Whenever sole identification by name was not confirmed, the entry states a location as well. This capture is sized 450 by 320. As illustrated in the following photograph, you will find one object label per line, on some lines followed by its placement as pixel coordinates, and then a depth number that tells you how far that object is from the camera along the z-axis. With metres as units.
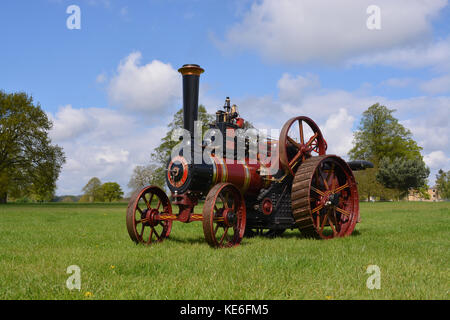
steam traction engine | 6.47
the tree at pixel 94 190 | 77.50
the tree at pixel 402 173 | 39.28
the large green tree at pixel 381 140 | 45.00
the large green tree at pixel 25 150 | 30.34
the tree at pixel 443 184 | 78.18
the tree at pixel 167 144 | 31.76
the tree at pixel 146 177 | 31.80
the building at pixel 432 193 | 132.88
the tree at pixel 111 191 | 77.27
